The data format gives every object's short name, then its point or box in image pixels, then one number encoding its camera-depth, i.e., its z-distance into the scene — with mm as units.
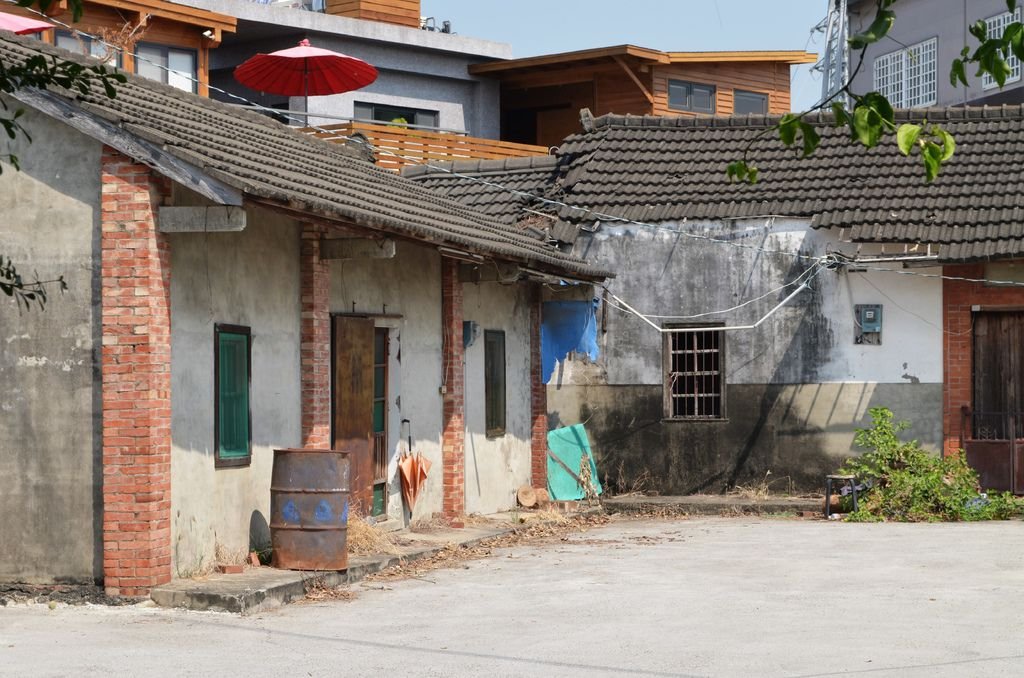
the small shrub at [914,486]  17219
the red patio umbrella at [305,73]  24891
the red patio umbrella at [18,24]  17781
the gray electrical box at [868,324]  19016
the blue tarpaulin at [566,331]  19109
